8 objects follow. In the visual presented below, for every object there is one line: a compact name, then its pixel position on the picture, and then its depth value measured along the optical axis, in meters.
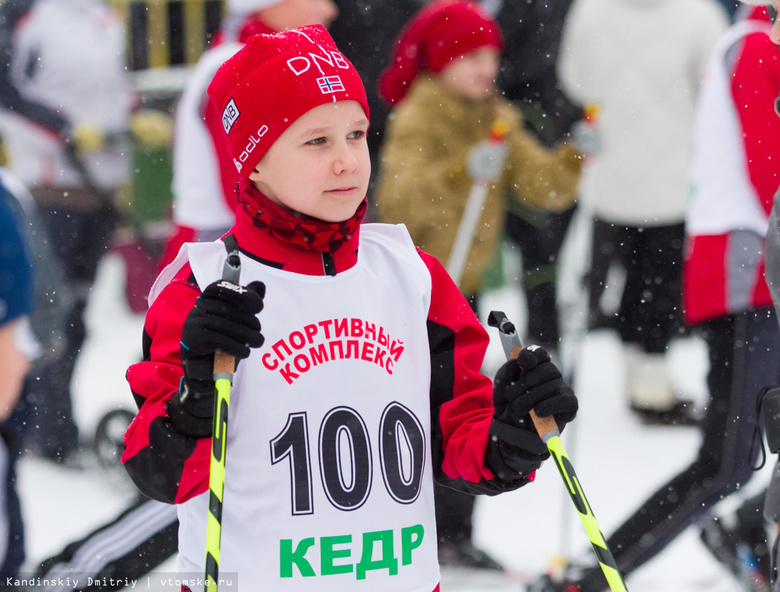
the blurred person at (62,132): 9.91
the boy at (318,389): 3.79
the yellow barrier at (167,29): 17.70
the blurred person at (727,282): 6.45
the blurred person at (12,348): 5.57
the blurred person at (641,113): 9.94
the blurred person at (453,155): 7.85
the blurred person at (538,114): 10.45
